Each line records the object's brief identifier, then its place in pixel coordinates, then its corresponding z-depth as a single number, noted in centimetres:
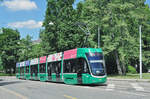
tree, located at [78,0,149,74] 3391
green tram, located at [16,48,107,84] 1751
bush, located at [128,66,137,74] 5286
